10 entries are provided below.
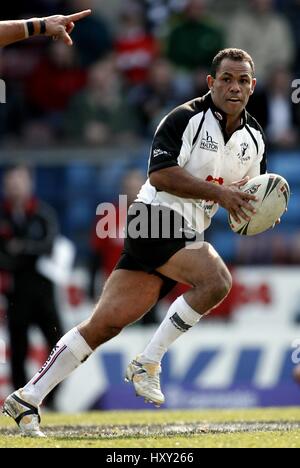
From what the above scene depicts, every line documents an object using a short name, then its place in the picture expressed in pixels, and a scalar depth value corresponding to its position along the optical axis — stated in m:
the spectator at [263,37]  17.31
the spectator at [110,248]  14.90
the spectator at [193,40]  17.33
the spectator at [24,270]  14.38
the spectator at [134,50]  17.83
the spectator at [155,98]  17.08
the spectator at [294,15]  18.23
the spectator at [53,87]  17.77
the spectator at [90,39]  18.25
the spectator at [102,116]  16.97
